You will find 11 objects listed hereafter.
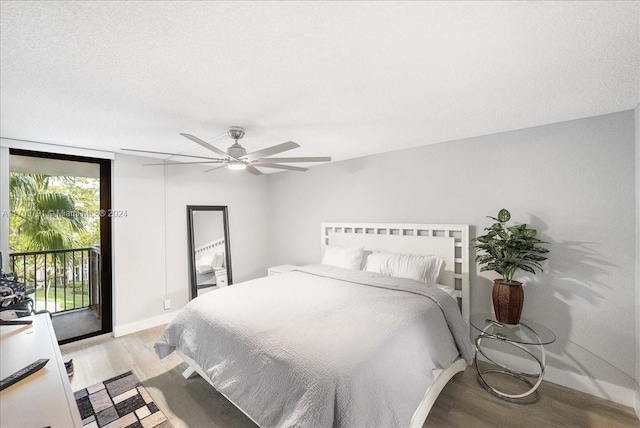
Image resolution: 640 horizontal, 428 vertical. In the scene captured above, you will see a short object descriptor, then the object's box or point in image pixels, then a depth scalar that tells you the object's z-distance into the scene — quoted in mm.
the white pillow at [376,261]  3316
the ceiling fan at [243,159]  2359
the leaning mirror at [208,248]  4133
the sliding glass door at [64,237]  3027
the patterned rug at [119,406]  2016
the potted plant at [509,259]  2396
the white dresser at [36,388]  1082
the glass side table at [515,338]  2250
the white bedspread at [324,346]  1461
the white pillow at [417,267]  2949
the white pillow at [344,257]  3645
